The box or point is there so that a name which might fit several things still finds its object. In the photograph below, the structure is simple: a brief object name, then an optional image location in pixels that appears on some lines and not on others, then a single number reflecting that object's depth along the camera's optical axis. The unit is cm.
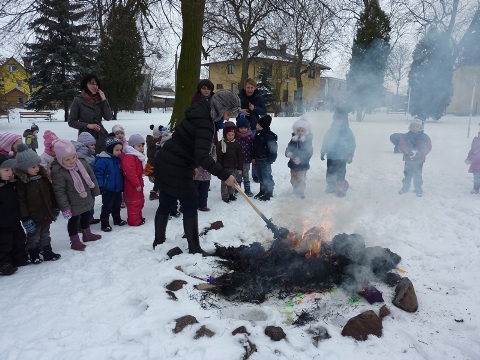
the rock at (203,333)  279
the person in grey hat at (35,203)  411
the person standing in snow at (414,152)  727
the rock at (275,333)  280
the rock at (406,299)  325
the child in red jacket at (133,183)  552
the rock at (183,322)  287
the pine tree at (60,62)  2241
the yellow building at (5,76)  1669
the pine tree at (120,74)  2616
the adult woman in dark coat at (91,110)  593
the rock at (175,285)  348
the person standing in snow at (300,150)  705
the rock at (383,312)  313
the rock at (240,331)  283
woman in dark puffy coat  389
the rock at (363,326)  285
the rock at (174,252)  427
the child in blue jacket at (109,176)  540
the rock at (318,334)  281
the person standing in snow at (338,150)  729
